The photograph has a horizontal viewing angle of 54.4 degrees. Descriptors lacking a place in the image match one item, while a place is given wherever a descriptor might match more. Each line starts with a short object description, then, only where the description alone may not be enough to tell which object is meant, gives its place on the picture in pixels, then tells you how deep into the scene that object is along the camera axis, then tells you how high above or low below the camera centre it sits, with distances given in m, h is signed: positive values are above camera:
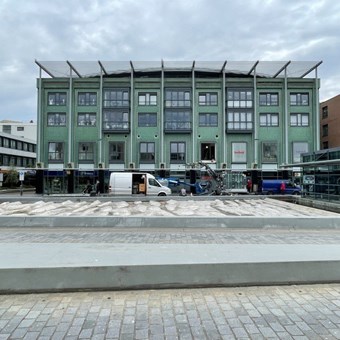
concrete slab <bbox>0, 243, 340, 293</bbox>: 4.61 -1.32
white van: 26.95 -0.67
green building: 43.03 +7.56
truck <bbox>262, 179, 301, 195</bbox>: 37.37 -1.05
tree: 56.00 -0.33
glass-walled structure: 18.28 -0.09
